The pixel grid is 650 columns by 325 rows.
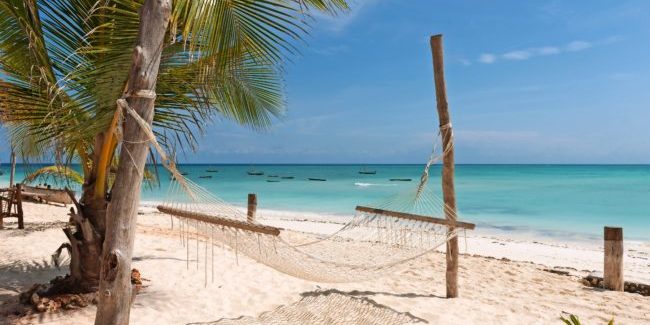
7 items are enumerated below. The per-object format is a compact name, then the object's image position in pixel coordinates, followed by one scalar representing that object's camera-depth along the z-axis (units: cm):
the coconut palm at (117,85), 177
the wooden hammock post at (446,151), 333
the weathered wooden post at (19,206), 548
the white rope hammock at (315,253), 214
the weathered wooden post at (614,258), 404
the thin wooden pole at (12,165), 852
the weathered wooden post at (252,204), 617
